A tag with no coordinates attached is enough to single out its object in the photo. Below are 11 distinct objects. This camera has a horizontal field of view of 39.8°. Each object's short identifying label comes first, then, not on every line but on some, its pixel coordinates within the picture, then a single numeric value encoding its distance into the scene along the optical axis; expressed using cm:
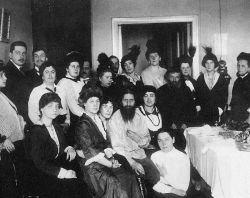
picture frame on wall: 429
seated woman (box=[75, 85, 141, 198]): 280
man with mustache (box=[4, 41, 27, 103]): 368
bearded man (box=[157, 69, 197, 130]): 443
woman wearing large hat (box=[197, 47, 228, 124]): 471
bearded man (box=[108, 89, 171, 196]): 322
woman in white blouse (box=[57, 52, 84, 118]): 379
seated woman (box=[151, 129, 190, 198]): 303
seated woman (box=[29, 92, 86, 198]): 272
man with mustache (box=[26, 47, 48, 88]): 382
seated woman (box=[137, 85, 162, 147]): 401
